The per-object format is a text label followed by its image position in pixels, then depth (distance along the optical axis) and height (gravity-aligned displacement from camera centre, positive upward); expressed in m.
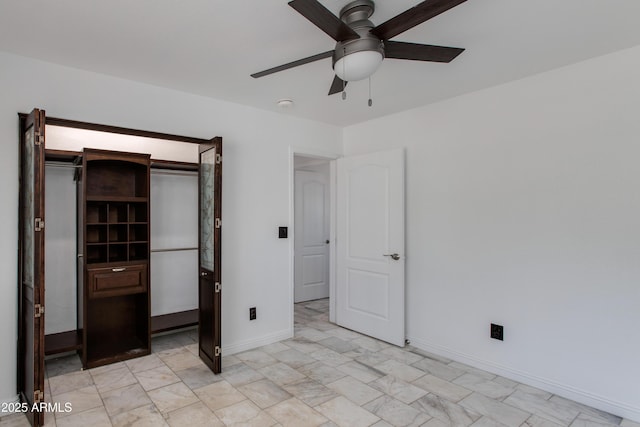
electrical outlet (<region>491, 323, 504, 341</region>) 2.94 -0.99
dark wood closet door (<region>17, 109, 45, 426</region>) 2.15 -0.33
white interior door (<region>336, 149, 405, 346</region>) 3.61 -0.33
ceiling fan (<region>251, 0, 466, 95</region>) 1.48 +0.85
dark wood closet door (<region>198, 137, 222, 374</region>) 2.97 -0.33
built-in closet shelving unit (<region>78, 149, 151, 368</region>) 3.09 -0.38
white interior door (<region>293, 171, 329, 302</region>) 5.38 -0.32
